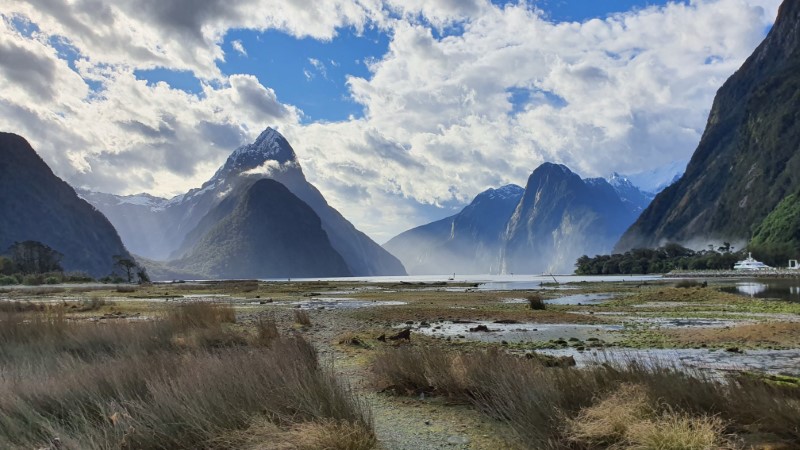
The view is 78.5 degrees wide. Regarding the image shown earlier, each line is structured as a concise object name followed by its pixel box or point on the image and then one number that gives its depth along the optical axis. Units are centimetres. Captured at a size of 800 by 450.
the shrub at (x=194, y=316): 1589
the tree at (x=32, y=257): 11750
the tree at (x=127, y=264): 13588
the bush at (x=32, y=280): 9116
